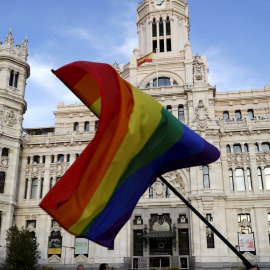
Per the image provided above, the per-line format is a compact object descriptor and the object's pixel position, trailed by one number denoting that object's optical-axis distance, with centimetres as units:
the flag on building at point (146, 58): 5332
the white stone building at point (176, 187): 4269
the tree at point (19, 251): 3897
